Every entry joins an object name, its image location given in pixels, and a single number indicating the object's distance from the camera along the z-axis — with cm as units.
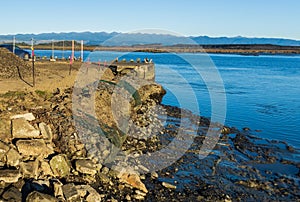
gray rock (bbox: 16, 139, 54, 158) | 1175
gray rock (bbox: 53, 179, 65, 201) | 962
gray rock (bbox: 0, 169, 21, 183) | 980
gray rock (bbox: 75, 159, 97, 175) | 1173
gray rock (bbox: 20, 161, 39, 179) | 1062
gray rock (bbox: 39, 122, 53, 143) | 1309
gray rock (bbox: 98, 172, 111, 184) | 1152
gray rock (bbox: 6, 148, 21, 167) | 1094
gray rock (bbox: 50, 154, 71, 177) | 1135
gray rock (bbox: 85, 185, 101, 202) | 1006
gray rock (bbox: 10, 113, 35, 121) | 1332
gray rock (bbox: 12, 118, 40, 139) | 1261
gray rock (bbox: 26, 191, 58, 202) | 853
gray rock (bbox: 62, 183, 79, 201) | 970
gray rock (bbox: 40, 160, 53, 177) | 1114
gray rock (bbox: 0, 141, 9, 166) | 1092
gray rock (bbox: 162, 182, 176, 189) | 1191
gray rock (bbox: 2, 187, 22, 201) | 885
